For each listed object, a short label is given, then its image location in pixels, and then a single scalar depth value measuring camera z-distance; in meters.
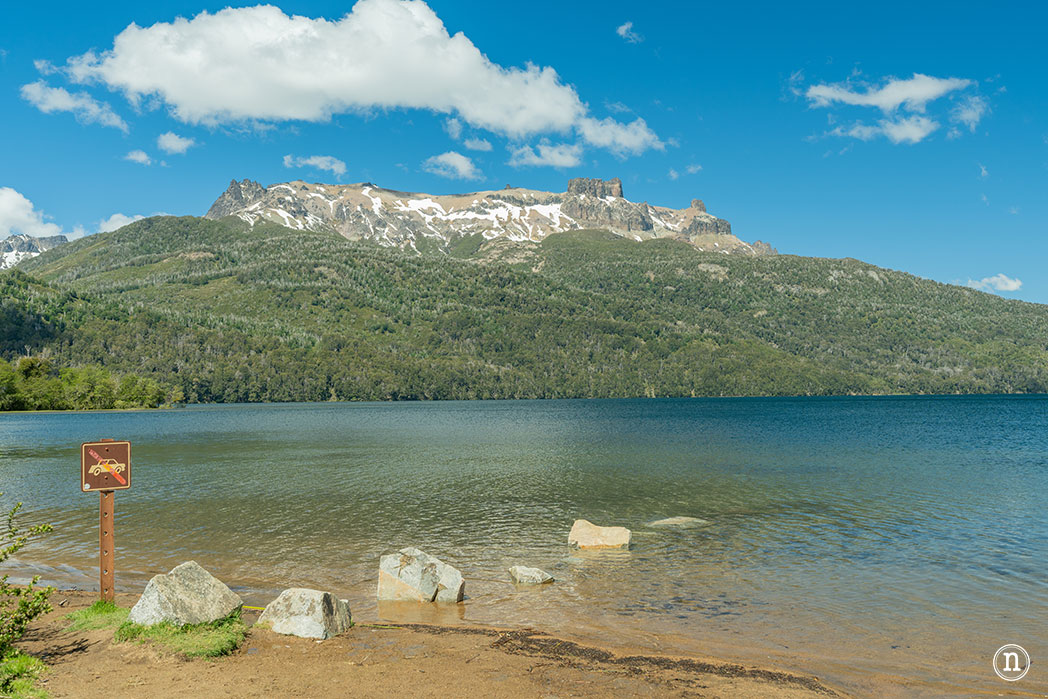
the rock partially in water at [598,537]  28.95
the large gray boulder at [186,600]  15.01
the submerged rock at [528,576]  23.16
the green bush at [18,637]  10.91
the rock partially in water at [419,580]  20.89
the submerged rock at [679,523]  34.47
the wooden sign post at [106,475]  16.05
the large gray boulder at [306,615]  15.81
